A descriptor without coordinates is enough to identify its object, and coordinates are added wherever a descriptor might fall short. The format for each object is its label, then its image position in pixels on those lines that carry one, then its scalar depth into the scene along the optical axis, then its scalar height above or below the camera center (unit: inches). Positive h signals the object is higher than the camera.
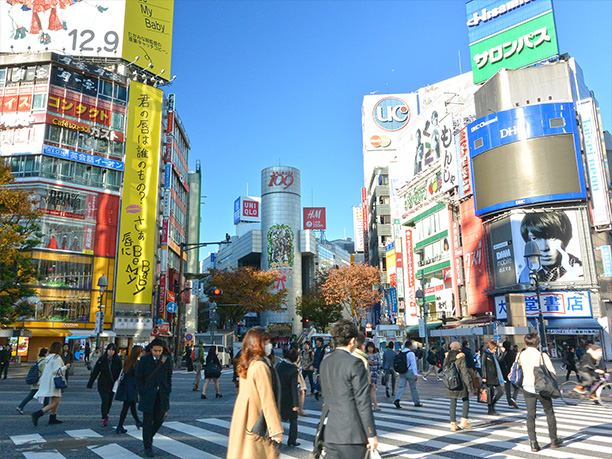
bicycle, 537.0 -63.0
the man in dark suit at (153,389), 286.8 -28.1
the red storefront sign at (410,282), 2249.0 +230.8
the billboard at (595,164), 1551.4 +510.9
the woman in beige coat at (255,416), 166.7 -25.6
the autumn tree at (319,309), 2790.6 +156.3
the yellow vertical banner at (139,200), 1658.5 +456.1
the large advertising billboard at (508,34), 1849.2 +1115.0
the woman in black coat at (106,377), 401.7 -28.8
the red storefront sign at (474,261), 1748.3 +256.1
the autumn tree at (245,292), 2231.8 +196.3
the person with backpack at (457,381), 370.9 -32.6
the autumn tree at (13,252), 969.5 +167.1
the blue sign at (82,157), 1571.1 +569.7
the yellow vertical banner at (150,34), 1827.0 +1103.5
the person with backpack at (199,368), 732.9 -41.4
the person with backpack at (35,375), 423.8 -28.6
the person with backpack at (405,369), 520.7 -33.5
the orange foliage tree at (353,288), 2329.0 +219.1
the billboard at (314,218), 4743.6 +1091.2
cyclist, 503.2 -35.6
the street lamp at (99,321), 913.1 +32.7
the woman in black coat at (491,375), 458.3 -35.5
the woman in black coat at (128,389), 362.3 -35.5
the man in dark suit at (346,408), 169.8 -24.0
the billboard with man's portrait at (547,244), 1568.7 +275.4
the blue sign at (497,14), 1908.2 +1212.8
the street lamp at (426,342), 1272.8 -17.2
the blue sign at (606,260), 1582.2 +222.6
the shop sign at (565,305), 1521.9 +85.1
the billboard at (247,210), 5265.8 +1303.5
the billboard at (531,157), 1588.3 +554.2
